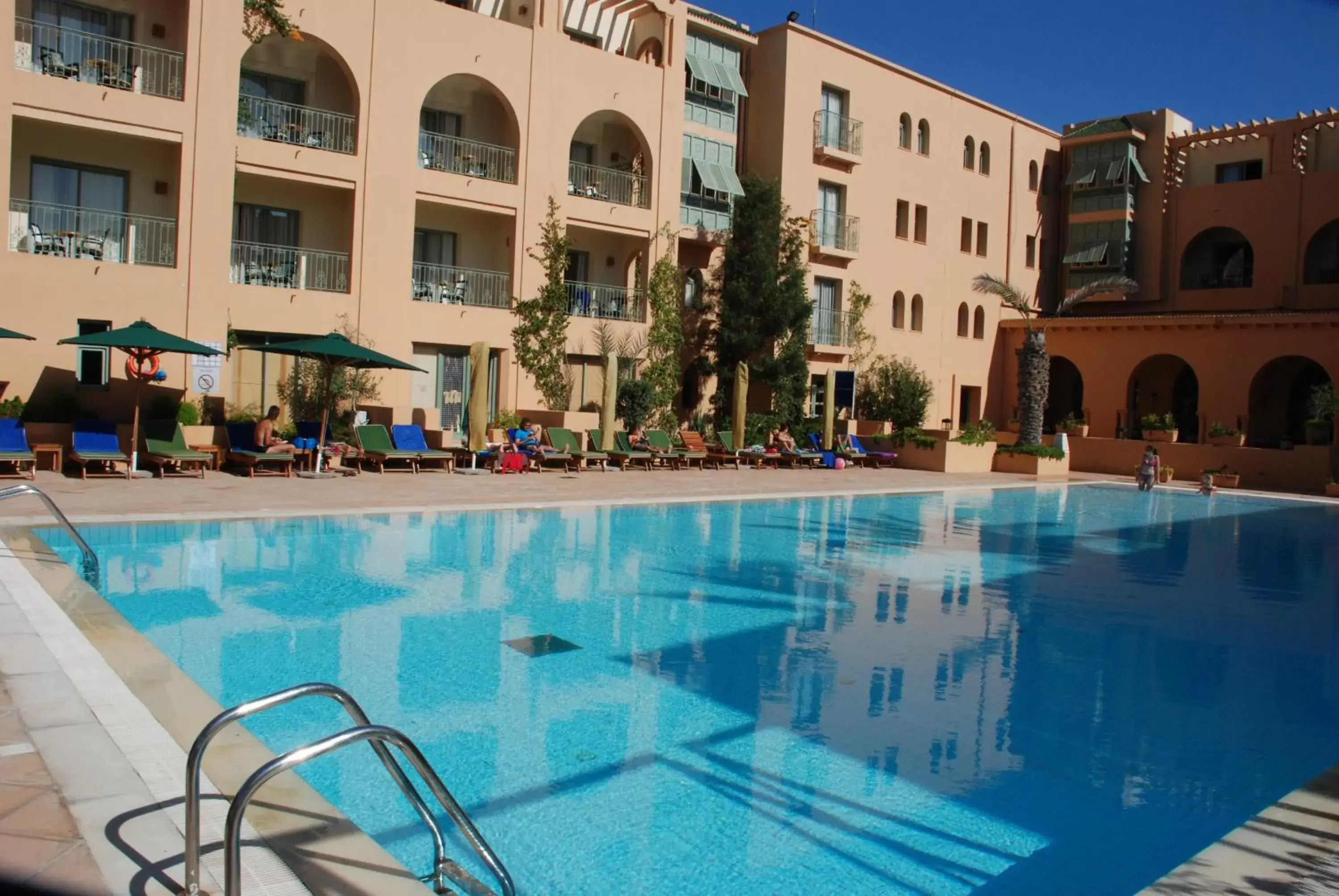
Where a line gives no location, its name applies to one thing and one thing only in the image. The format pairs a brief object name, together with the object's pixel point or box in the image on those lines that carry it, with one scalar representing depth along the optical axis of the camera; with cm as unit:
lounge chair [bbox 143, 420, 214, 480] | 1588
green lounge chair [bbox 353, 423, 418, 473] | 1869
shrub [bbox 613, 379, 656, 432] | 2531
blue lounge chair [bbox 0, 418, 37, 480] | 1443
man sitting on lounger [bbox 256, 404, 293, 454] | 1733
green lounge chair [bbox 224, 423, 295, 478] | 1686
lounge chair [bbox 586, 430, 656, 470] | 2262
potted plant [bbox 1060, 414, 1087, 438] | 3219
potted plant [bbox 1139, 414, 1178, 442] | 2983
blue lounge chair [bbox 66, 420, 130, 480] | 1516
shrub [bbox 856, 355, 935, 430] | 3177
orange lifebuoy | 1617
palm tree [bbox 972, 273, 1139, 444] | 2911
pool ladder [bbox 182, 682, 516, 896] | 308
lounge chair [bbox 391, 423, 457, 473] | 1939
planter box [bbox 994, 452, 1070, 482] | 2789
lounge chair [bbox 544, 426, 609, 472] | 2177
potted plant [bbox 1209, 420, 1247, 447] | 2808
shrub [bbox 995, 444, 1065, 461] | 2803
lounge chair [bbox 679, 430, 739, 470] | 2508
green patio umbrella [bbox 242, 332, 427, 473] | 1716
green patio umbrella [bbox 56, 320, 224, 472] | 1555
